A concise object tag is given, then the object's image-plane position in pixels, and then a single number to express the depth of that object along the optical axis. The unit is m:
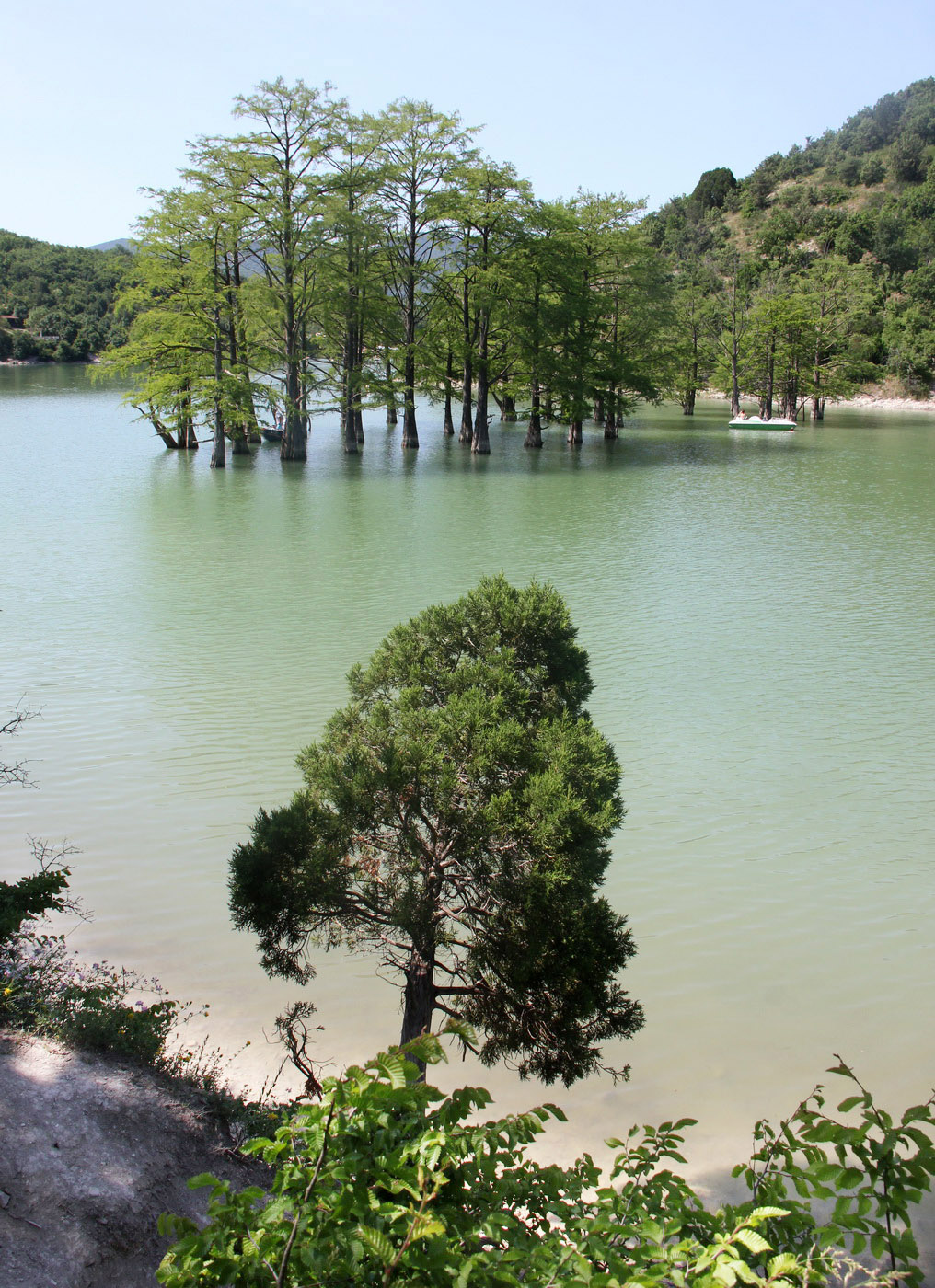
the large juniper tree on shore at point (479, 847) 4.57
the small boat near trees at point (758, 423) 54.31
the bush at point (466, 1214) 2.37
